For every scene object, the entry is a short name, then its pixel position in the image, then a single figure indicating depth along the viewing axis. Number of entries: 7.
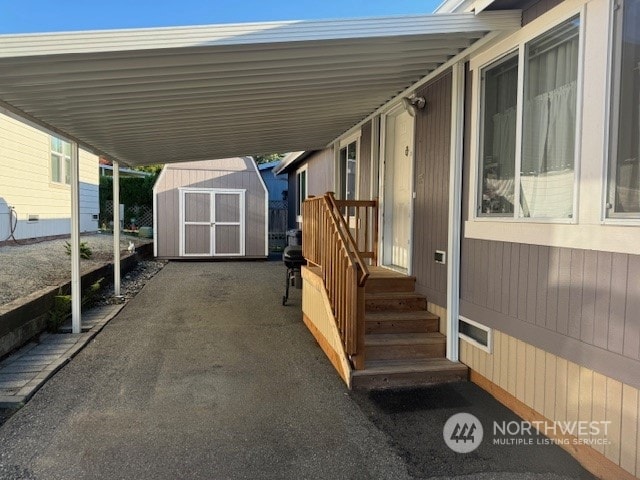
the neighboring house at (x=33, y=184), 8.32
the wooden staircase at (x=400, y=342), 3.58
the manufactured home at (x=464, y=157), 2.41
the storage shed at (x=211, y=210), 11.98
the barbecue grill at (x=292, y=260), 6.98
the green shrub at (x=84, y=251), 8.06
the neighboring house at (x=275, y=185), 20.28
